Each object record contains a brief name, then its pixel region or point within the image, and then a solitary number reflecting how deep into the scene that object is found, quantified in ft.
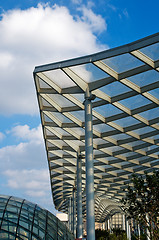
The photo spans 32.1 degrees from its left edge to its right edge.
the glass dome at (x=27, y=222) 47.54
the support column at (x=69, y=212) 166.04
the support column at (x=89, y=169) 50.49
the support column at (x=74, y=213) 127.46
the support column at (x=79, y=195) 79.94
